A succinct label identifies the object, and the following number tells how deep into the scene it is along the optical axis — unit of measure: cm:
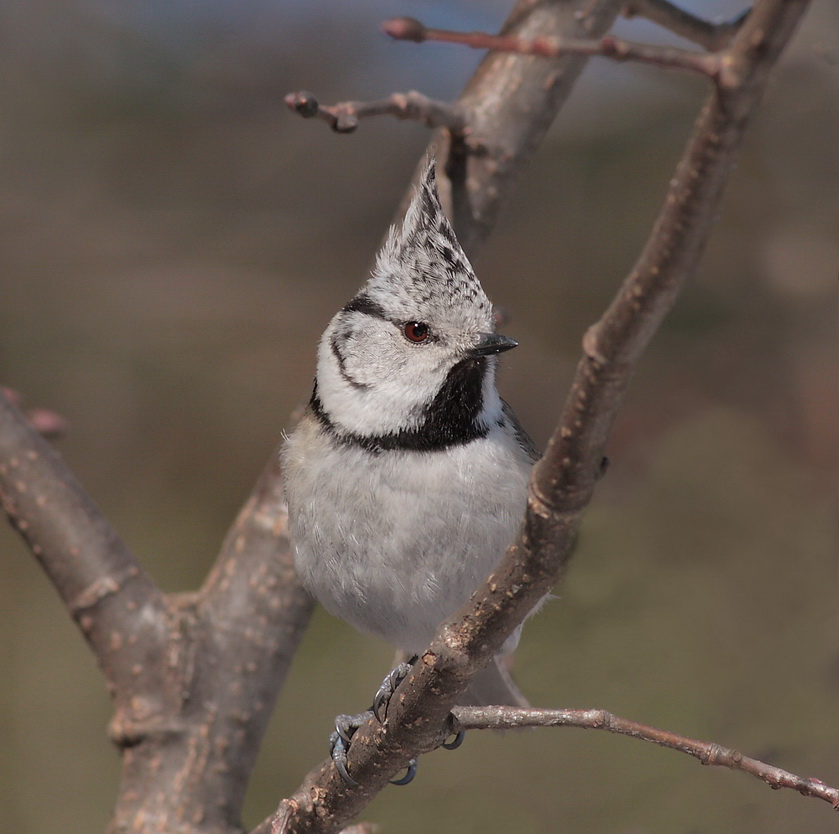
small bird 381
